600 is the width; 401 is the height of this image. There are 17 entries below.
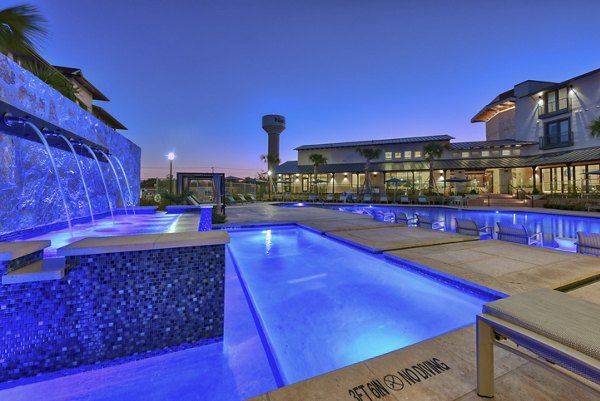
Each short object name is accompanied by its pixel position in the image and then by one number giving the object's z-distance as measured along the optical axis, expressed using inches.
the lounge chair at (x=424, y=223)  345.8
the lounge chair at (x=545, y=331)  44.1
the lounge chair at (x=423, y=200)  868.4
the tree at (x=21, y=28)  141.1
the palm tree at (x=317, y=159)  1122.7
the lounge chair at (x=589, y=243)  201.3
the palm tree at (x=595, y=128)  612.3
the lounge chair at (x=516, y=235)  251.9
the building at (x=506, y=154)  770.8
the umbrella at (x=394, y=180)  941.8
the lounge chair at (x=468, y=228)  292.8
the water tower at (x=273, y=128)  1843.0
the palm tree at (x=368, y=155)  1021.7
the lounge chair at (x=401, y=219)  390.1
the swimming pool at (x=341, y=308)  112.2
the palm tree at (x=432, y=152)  927.0
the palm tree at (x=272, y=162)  1354.6
